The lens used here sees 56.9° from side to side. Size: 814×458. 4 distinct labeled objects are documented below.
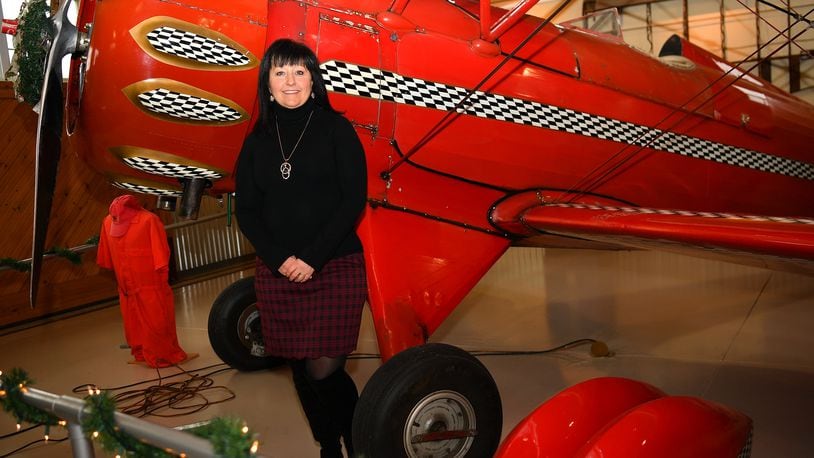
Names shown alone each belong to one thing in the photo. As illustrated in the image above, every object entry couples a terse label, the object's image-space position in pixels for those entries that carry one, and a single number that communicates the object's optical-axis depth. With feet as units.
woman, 8.34
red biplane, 9.84
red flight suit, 16.89
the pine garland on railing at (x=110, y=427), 4.82
